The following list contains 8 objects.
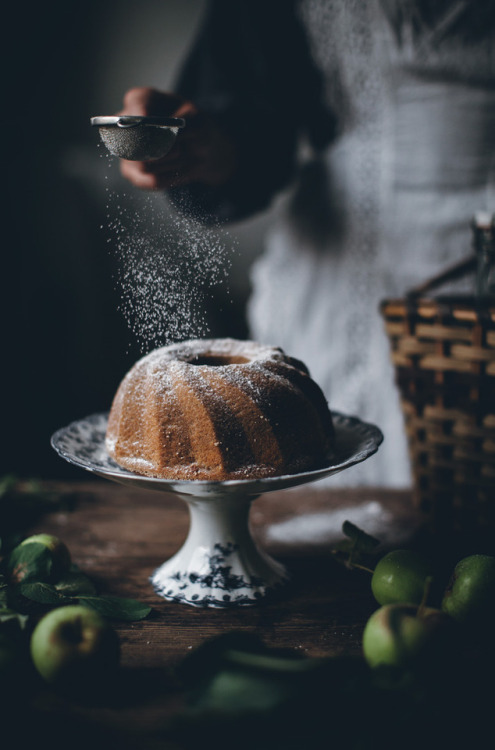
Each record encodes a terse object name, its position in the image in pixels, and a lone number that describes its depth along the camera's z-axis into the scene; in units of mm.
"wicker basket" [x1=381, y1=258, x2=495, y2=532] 1006
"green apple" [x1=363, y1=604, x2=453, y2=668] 652
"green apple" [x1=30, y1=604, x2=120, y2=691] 662
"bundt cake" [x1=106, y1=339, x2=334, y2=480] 832
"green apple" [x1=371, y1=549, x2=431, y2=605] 784
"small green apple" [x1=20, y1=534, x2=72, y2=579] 877
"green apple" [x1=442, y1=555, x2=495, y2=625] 742
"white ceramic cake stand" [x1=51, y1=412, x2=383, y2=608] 879
